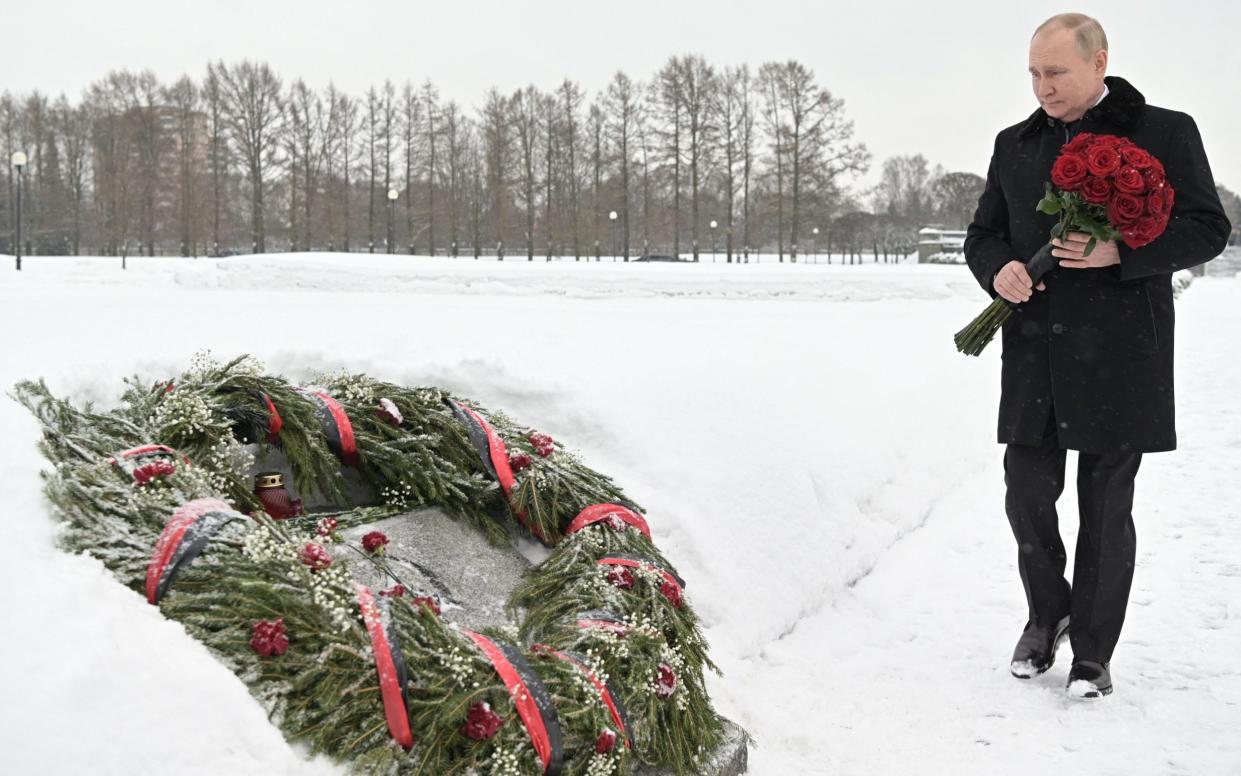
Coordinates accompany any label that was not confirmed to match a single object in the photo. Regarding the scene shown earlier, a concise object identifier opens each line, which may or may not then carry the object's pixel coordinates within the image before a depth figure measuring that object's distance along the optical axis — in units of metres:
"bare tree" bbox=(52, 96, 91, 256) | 50.94
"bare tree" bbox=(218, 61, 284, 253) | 43.94
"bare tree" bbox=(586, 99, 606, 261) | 44.83
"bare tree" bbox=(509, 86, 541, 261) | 44.47
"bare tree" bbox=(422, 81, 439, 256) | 47.59
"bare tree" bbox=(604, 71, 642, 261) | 43.69
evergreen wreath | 2.29
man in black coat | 3.23
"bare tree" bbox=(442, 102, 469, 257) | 47.88
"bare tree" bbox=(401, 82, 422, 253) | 47.12
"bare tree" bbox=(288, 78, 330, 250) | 45.34
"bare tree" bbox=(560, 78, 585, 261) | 45.69
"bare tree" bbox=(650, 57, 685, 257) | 42.59
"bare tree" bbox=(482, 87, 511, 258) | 42.75
